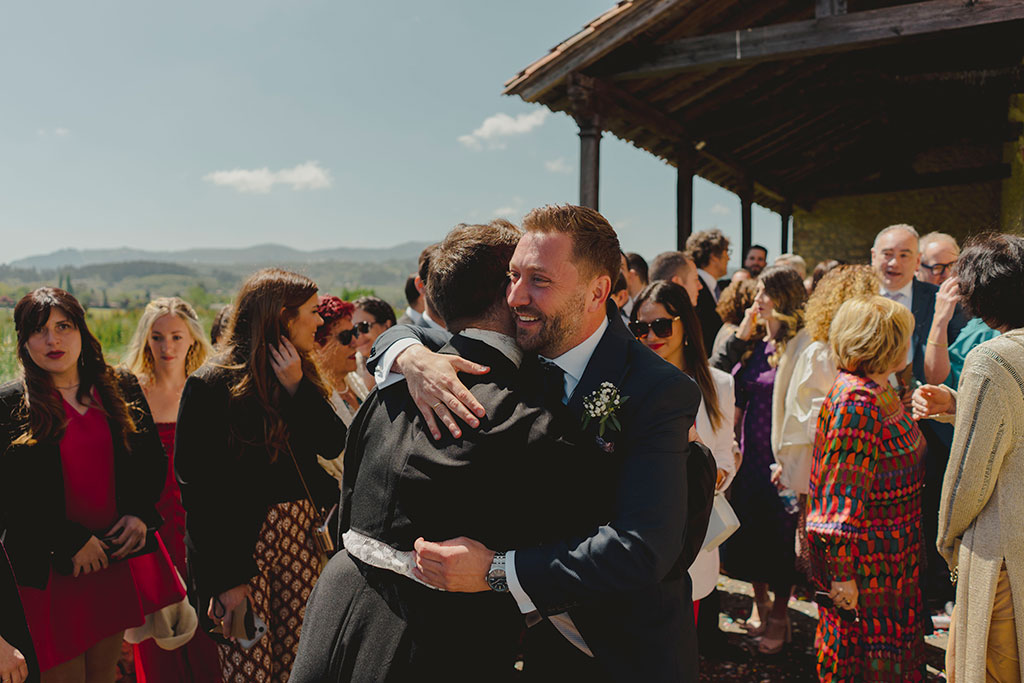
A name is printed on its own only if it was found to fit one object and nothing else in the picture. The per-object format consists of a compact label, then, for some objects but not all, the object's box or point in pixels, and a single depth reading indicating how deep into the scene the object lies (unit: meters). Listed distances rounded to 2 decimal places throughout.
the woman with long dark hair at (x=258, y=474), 2.48
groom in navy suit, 1.40
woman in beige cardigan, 2.26
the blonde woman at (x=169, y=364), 3.65
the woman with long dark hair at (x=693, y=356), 3.06
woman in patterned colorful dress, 2.78
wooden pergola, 7.00
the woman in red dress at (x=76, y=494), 2.60
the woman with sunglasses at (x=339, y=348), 3.96
